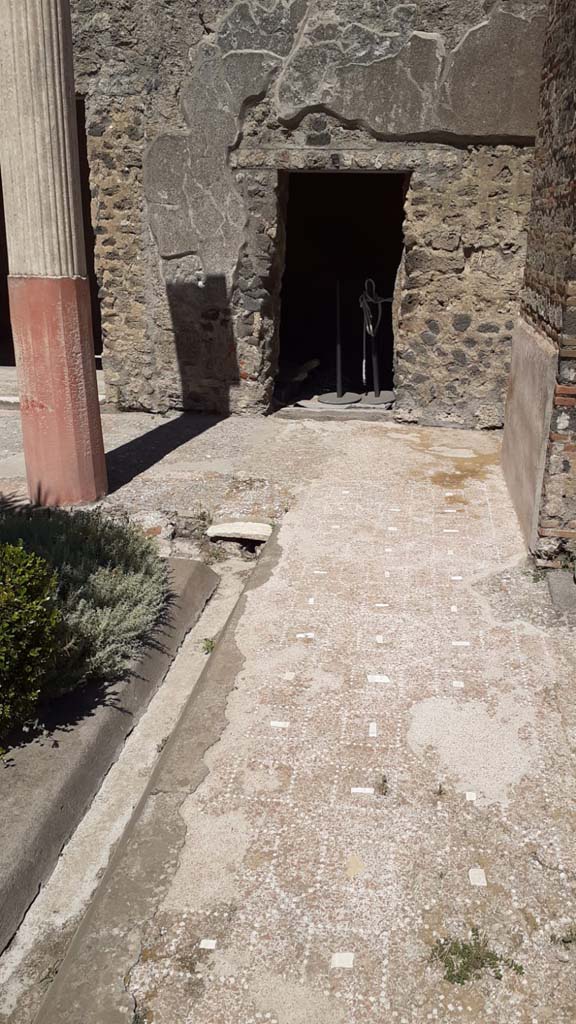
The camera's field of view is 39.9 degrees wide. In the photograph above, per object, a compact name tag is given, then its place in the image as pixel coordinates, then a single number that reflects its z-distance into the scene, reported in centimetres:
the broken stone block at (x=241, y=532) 527
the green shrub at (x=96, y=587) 351
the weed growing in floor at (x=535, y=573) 455
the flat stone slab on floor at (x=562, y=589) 422
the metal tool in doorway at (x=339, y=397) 888
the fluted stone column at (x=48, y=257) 470
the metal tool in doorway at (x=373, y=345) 883
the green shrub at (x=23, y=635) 287
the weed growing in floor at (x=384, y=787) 289
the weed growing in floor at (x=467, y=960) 219
